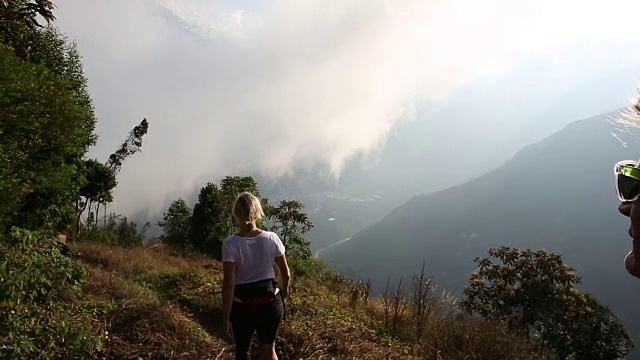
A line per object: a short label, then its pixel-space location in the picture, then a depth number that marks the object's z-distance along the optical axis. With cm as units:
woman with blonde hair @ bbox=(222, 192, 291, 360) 364
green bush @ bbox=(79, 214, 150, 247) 2373
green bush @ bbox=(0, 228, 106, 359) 346
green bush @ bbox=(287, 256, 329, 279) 1448
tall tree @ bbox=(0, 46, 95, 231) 904
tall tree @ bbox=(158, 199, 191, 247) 2579
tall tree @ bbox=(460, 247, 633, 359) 1164
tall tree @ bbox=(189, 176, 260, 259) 2022
